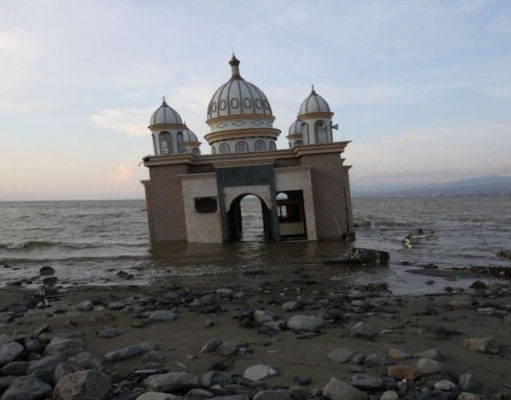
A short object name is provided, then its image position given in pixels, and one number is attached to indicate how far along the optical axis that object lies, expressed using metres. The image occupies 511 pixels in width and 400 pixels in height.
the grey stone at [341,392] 4.10
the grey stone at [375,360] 5.04
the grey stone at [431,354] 5.27
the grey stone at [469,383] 4.37
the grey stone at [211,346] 5.74
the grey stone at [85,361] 5.06
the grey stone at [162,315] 7.64
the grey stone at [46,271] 15.25
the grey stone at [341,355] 5.26
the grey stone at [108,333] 6.68
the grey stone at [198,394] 4.19
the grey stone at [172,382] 4.42
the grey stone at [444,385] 4.30
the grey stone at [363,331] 6.12
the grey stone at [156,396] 3.98
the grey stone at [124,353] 5.54
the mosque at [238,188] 21.16
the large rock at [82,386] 4.01
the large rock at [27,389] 4.12
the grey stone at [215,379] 4.59
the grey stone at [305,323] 6.62
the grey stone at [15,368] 4.97
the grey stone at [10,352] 5.32
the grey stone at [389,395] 4.07
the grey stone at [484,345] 5.54
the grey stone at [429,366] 4.73
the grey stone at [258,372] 4.81
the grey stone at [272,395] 4.05
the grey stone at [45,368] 4.65
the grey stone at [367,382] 4.36
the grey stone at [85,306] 8.81
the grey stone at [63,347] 5.62
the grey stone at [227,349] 5.59
